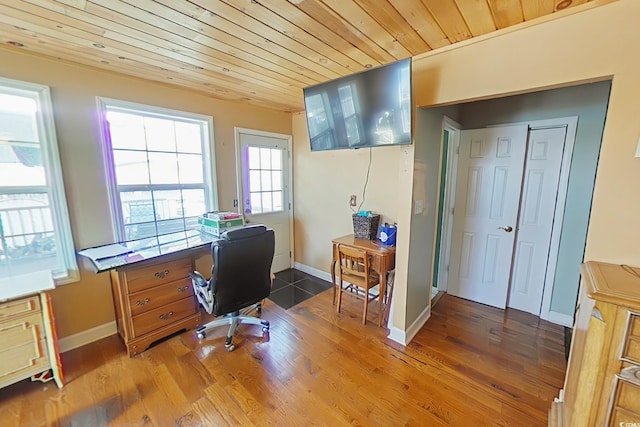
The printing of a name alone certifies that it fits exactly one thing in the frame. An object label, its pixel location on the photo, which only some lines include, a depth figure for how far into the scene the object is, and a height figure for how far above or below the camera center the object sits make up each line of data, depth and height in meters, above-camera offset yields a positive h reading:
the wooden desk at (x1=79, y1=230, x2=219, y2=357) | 1.99 -0.90
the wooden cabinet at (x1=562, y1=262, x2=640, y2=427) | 1.01 -0.72
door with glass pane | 3.21 -0.10
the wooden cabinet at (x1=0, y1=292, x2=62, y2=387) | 1.60 -1.07
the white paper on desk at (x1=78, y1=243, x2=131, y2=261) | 1.99 -0.61
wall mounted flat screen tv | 1.79 +0.53
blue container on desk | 2.57 -0.59
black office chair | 1.95 -0.81
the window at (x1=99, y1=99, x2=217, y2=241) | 2.28 +0.08
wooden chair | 2.41 -0.92
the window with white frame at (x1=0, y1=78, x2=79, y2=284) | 1.81 -0.09
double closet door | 2.48 -0.36
